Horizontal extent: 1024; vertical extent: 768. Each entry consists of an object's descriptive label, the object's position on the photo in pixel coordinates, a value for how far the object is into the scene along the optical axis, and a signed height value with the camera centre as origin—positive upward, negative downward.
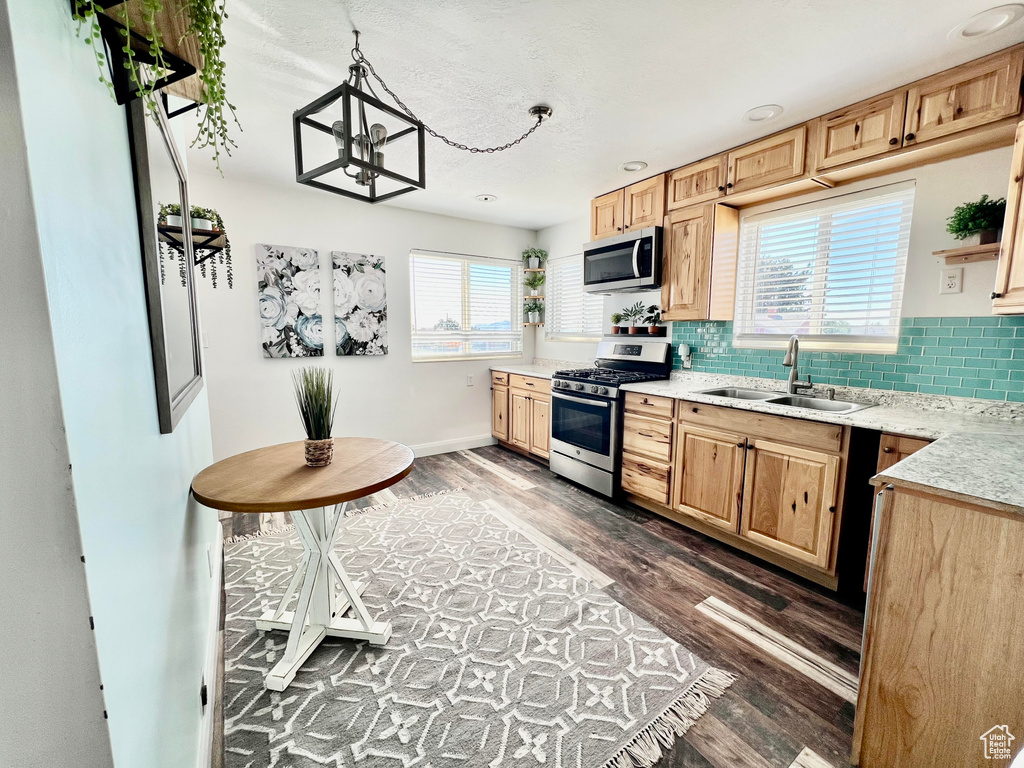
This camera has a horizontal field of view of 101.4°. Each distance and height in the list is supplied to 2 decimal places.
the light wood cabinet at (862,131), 2.06 +1.06
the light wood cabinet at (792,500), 2.12 -0.87
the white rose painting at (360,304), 3.82 +0.29
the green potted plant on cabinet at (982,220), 1.94 +0.54
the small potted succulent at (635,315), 3.77 +0.19
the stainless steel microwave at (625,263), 3.21 +0.59
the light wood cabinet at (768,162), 2.42 +1.06
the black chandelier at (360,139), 1.19 +0.62
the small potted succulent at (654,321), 3.59 +0.13
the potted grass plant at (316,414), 1.67 -0.32
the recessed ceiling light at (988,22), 1.55 +1.20
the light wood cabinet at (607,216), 3.50 +1.03
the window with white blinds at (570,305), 4.40 +0.33
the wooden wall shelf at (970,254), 1.92 +0.40
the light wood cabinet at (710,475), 2.50 -0.87
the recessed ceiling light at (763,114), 2.27 +1.22
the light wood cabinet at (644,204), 3.19 +1.03
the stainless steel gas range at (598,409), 3.23 -0.60
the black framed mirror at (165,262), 1.06 +0.22
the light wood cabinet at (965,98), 1.76 +1.06
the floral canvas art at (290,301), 3.47 +0.28
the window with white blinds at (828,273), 2.38 +0.40
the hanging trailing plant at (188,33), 0.68 +0.53
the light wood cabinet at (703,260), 2.93 +0.55
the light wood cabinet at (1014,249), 1.57 +0.33
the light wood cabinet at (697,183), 2.82 +1.07
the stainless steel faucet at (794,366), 2.59 -0.19
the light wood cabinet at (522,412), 4.07 -0.80
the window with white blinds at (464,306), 4.38 +0.32
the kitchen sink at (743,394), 2.84 -0.40
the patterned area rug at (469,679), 1.35 -1.31
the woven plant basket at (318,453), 1.70 -0.48
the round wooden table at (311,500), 1.42 -0.55
